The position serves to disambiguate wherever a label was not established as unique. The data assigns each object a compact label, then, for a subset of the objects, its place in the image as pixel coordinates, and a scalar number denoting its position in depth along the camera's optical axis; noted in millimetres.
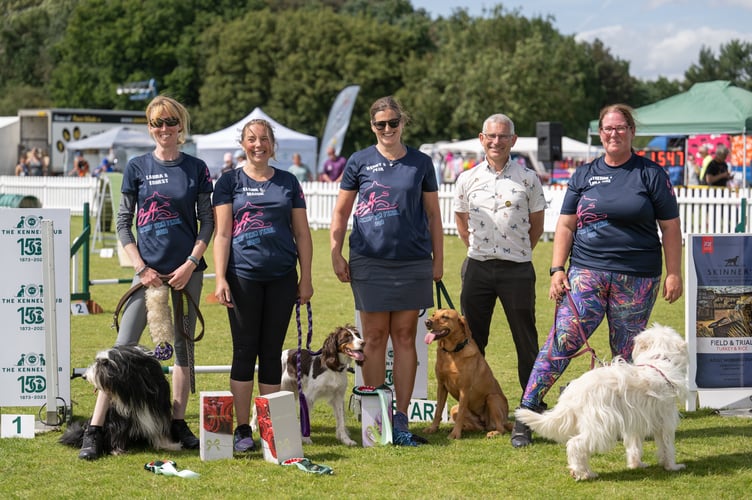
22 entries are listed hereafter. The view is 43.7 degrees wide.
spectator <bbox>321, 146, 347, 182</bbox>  22156
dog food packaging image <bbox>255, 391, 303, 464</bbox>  4863
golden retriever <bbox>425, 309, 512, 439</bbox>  5449
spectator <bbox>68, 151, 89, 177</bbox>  29469
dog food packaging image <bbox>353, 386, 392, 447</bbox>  5293
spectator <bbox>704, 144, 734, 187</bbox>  18000
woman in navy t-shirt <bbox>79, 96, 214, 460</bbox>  5000
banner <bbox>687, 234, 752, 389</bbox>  6184
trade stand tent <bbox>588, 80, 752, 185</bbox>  18562
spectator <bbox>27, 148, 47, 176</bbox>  29891
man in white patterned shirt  5465
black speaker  20375
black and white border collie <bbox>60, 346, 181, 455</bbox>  4902
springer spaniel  5348
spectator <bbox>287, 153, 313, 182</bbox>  22548
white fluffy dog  4406
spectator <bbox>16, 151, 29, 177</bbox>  30781
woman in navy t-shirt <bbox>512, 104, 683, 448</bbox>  4875
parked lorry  33625
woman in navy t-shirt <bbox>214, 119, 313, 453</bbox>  4996
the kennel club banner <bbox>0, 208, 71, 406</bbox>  5637
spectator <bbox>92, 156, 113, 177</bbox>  25453
